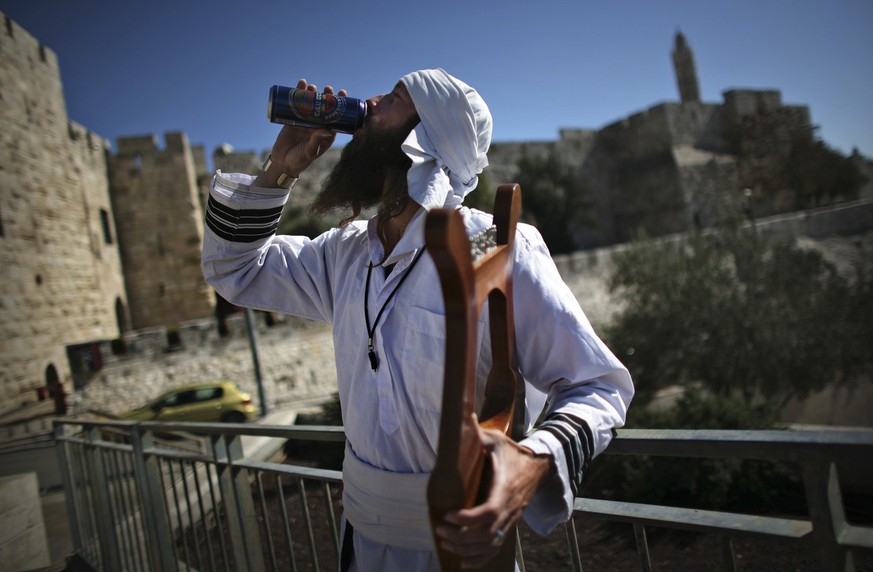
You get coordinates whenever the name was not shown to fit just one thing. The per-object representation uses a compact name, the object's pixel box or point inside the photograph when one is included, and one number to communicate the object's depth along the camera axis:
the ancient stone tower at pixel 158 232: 16.52
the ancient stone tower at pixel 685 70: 37.53
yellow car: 10.07
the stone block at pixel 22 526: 3.47
